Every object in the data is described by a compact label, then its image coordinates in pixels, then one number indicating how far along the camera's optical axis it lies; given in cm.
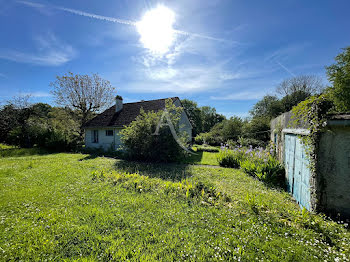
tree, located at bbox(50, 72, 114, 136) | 2123
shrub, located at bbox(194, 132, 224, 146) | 2399
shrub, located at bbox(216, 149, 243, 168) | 959
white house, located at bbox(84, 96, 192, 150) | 1631
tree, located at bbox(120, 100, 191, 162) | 1066
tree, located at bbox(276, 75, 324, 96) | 2734
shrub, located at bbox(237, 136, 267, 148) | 1612
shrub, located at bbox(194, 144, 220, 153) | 1786
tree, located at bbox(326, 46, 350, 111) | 751
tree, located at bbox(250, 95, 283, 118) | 3039
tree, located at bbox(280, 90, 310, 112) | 2792
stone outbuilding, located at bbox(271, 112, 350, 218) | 359
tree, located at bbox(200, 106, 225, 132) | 4498
